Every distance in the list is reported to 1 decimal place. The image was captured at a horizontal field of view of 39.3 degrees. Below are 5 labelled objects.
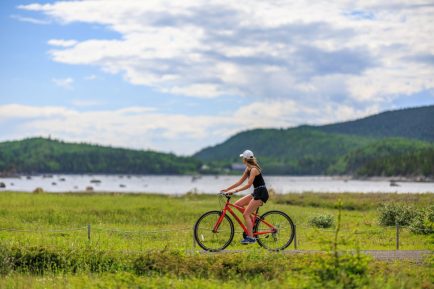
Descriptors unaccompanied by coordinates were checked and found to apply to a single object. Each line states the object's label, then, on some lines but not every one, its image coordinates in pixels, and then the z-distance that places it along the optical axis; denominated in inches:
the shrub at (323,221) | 1289.4
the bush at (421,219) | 1069.6
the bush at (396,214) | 1224.2
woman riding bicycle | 756.0
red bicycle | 783.1
